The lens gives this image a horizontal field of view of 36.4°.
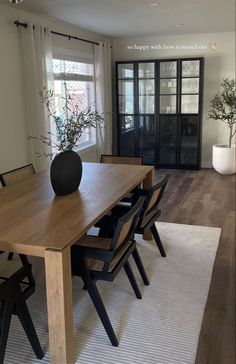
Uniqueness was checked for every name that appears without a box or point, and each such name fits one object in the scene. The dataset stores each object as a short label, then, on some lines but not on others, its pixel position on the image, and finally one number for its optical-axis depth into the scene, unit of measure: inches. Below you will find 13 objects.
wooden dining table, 69.2
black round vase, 98.6
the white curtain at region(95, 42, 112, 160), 240.5
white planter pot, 235.3
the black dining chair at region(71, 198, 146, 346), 80.9
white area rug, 80.9
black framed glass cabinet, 248.5
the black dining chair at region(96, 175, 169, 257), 105.4
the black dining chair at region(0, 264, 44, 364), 70.9
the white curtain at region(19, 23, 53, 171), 164.2
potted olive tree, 235.1
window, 203.5
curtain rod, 158.8
